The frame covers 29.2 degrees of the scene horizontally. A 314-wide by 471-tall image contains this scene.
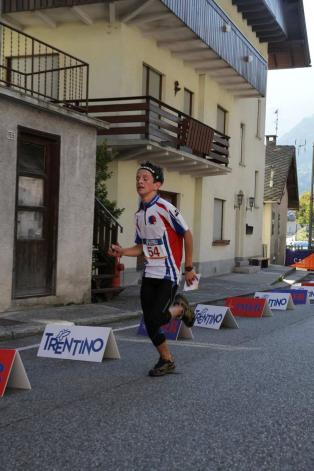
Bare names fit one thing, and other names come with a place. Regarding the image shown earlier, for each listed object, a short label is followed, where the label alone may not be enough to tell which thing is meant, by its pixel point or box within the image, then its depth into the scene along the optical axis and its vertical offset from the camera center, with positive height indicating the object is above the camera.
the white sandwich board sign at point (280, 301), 11.93 -1.32
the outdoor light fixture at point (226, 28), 17.72 +6.07
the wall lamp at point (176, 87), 17.61 +4.23
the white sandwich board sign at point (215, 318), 9.00 -1.28
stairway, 12.23 -0.32
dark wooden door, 10.04 +0.21
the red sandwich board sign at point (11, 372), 4.98 -1.23
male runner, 5.64 -0.21
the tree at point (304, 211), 73.94 +3.10
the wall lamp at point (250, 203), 24.69 +1.30
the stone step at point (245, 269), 22.95 -1.35
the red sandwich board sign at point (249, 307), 10.70 -1.31
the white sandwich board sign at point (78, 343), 6.31 -1.24
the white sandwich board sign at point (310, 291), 14.53 -1.33
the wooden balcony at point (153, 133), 14.13 +2.49
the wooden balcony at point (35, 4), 13.78 +5.28
